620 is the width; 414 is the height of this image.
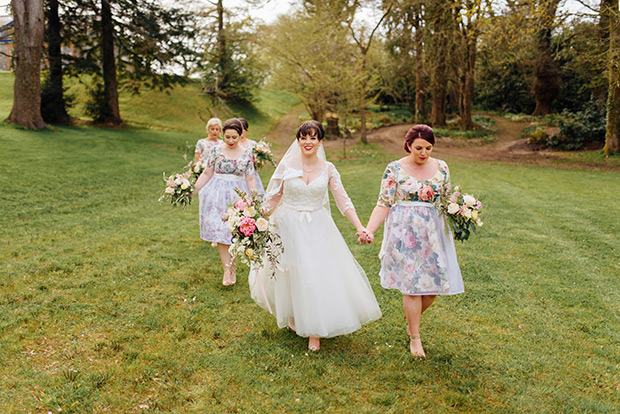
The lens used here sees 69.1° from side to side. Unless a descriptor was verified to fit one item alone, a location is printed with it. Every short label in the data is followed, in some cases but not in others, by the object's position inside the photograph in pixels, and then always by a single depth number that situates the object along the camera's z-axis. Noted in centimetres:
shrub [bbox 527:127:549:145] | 2556
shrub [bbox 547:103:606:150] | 2330
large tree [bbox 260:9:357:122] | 2436
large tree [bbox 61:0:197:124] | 2462
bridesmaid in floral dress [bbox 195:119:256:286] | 659
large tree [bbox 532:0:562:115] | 3272
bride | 438
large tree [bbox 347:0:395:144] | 2457
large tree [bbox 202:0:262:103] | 3003
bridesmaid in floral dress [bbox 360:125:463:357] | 436
